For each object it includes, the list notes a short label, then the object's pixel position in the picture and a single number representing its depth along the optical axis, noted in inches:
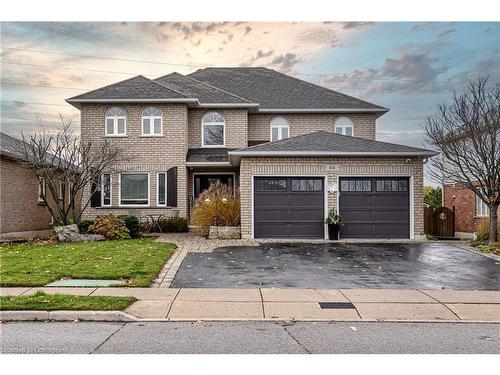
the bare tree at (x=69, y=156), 738.8
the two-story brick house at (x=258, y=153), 737.6
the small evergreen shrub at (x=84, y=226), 713.0
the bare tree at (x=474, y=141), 678.5
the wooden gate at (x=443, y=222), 896.9
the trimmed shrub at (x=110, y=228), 709.9
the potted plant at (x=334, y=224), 719.7
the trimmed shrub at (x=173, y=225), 849.5
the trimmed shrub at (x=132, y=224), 739.6
